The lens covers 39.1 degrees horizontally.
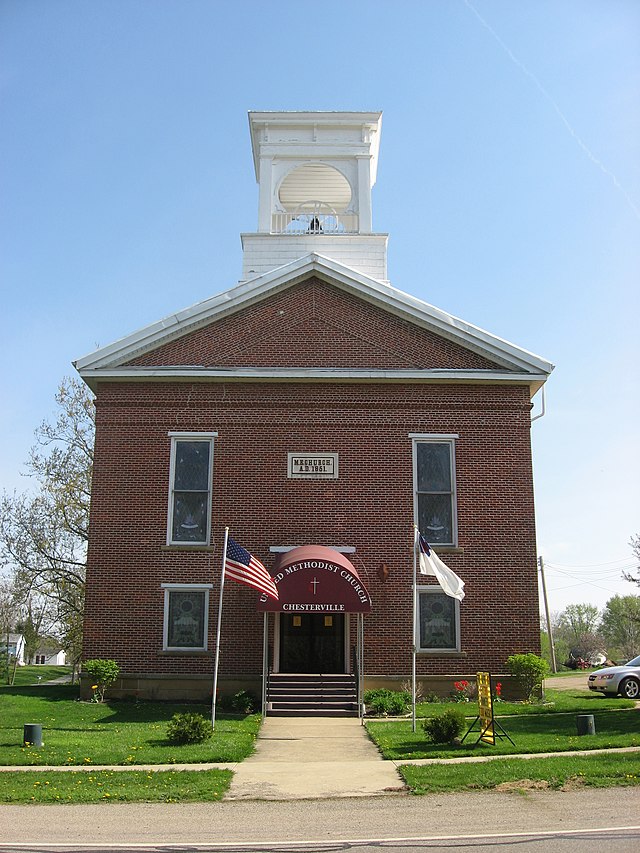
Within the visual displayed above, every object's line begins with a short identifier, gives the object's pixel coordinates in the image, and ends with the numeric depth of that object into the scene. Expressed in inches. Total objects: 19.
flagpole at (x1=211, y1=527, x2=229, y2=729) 642.6
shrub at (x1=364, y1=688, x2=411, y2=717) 769.6
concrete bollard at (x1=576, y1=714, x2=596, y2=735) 599.5
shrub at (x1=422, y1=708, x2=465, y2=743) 574.2
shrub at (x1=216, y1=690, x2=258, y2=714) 780.2
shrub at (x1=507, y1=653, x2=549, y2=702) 820.0
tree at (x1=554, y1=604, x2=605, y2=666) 3538.4
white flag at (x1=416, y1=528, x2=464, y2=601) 689.6
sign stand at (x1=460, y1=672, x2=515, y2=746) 570.6
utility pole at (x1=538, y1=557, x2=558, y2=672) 1808.3
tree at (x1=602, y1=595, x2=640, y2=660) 3009.4
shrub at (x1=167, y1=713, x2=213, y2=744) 586.6
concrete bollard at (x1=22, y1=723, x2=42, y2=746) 580.6
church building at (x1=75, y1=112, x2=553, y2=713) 841.5
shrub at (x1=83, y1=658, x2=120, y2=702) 806.5
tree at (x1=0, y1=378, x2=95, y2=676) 1439.5
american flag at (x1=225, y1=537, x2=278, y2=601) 698.8
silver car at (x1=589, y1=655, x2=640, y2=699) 948.6
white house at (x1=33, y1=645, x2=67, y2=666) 4141.2
